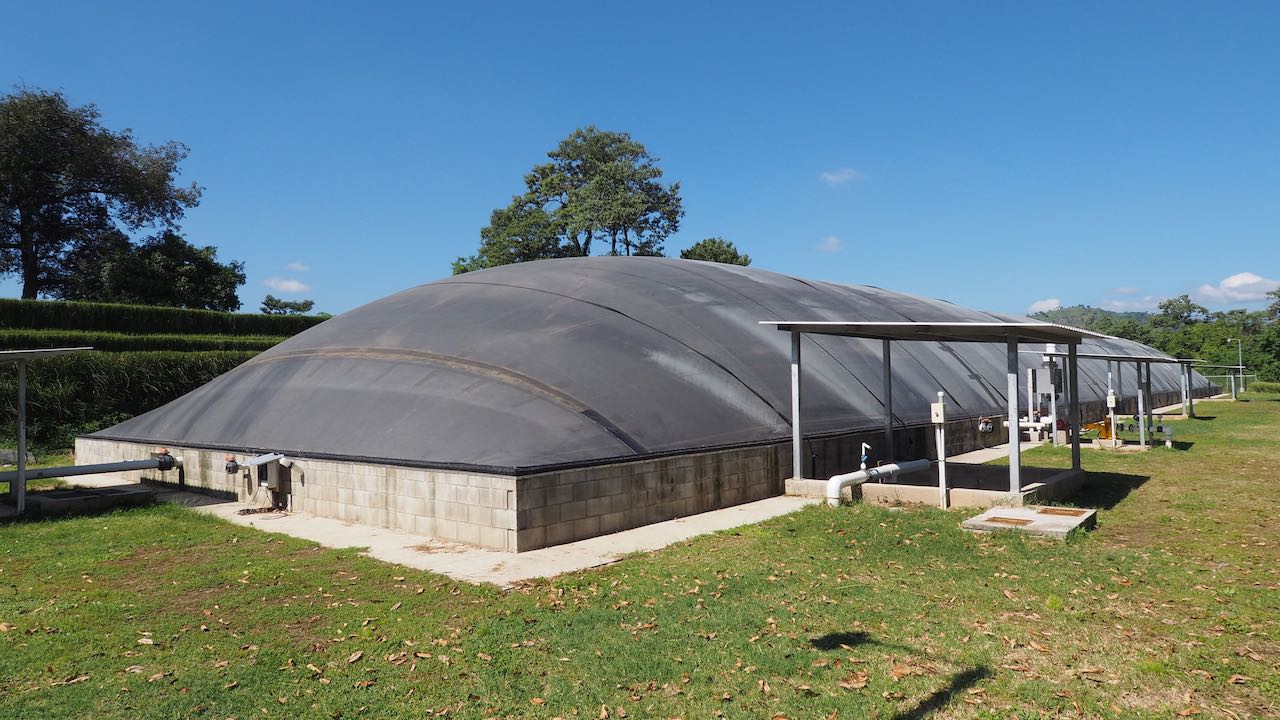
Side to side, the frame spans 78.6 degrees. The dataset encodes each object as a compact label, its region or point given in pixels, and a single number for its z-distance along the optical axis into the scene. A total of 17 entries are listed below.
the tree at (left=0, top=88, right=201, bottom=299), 46.31
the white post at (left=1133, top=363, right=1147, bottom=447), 23.09
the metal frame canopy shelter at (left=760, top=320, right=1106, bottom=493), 12.87
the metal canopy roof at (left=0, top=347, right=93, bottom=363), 12.86
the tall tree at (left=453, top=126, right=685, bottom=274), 63.38
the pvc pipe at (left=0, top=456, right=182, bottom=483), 15.39
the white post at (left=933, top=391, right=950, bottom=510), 12.96
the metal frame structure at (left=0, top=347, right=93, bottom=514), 13.19
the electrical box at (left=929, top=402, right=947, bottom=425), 13.01
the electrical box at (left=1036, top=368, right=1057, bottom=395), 26.78
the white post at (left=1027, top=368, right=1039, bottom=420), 26.59
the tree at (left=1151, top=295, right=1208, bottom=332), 139.00
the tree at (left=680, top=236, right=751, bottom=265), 71.62
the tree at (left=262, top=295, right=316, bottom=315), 92.20
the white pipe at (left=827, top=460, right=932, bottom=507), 13.76
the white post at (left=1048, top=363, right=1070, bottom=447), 25.58
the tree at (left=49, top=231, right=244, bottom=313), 46.69
